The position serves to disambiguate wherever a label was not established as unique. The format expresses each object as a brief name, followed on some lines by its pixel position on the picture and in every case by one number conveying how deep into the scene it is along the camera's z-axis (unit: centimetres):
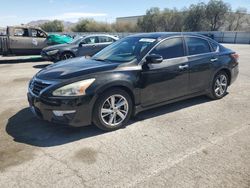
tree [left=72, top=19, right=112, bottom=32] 5122
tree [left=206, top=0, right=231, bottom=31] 3682
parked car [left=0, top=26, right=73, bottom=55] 1055
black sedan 320
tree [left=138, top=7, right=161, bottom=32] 4483
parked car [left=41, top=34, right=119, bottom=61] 938
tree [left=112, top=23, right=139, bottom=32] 4913
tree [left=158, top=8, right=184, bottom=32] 4127
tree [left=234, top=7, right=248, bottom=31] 3932
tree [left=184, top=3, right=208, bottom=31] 3770
